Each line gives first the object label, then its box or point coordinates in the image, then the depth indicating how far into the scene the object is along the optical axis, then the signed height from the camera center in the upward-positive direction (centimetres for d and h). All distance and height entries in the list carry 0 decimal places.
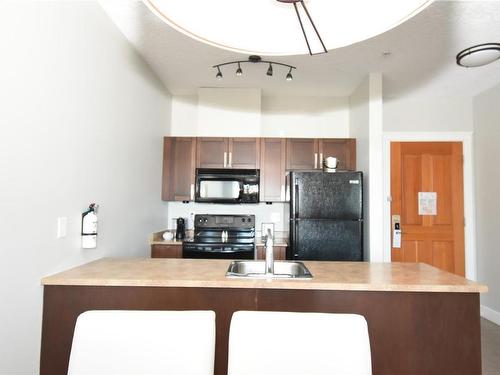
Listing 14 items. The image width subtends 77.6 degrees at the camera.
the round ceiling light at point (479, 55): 224 +113
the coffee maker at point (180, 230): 339 -31
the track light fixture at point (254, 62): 259 +123
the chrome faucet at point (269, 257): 177 -31
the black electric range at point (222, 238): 311 -37
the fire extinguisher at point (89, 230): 186 -17
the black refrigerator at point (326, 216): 284 -11
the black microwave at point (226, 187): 335 +17
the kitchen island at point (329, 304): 150 -50
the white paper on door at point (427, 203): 362 +3
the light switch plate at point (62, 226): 164 -14
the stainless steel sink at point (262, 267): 186 -40
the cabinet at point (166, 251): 315 -50
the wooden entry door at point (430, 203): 358 +3
